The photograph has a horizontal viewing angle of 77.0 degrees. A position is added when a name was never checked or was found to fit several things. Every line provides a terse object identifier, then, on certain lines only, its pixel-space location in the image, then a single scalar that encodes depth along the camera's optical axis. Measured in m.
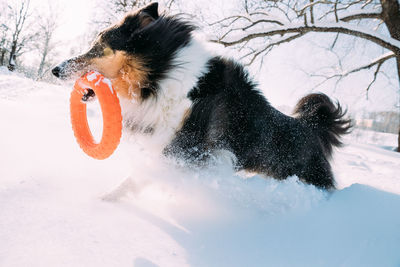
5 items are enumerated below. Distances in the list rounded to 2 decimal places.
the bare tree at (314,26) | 6.55
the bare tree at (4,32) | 24.84
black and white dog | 2.34
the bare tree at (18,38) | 24.98
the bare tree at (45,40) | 26.87
